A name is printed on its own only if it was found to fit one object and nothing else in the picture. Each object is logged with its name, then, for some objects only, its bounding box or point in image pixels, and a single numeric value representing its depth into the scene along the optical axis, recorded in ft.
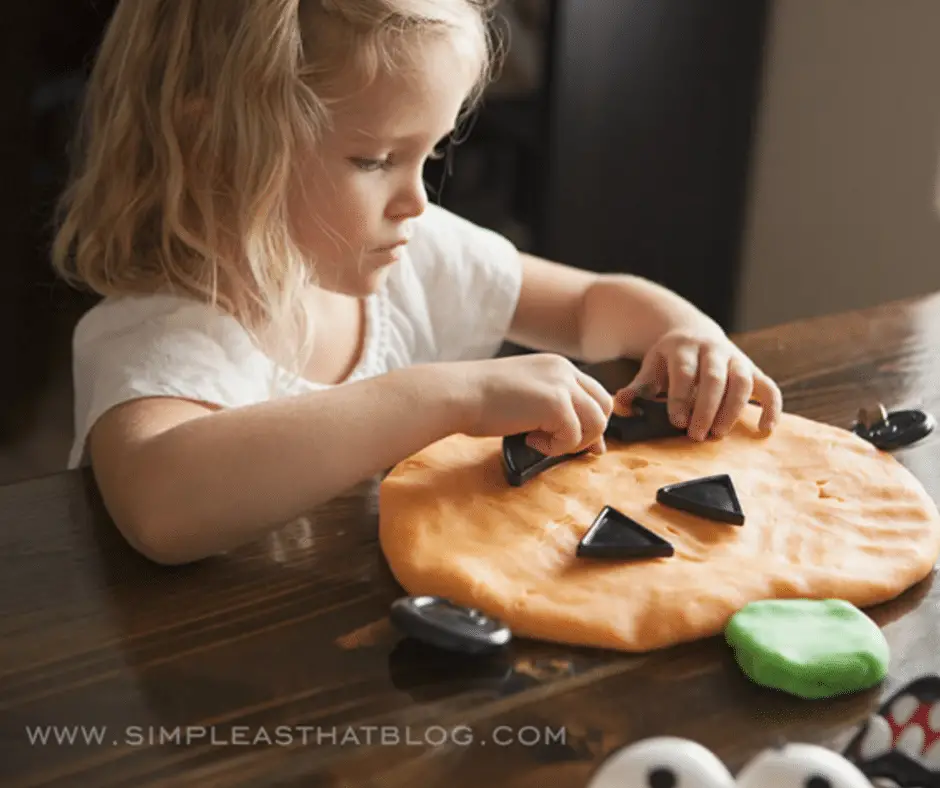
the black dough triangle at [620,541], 2.07
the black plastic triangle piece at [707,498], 2.21
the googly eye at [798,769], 1.41
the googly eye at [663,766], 1.42
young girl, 2.26
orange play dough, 1.95
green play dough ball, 1.76
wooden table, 1.65
